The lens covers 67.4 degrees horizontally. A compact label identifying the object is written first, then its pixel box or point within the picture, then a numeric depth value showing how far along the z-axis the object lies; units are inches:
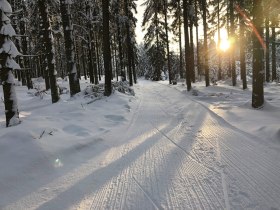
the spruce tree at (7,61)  234.8
